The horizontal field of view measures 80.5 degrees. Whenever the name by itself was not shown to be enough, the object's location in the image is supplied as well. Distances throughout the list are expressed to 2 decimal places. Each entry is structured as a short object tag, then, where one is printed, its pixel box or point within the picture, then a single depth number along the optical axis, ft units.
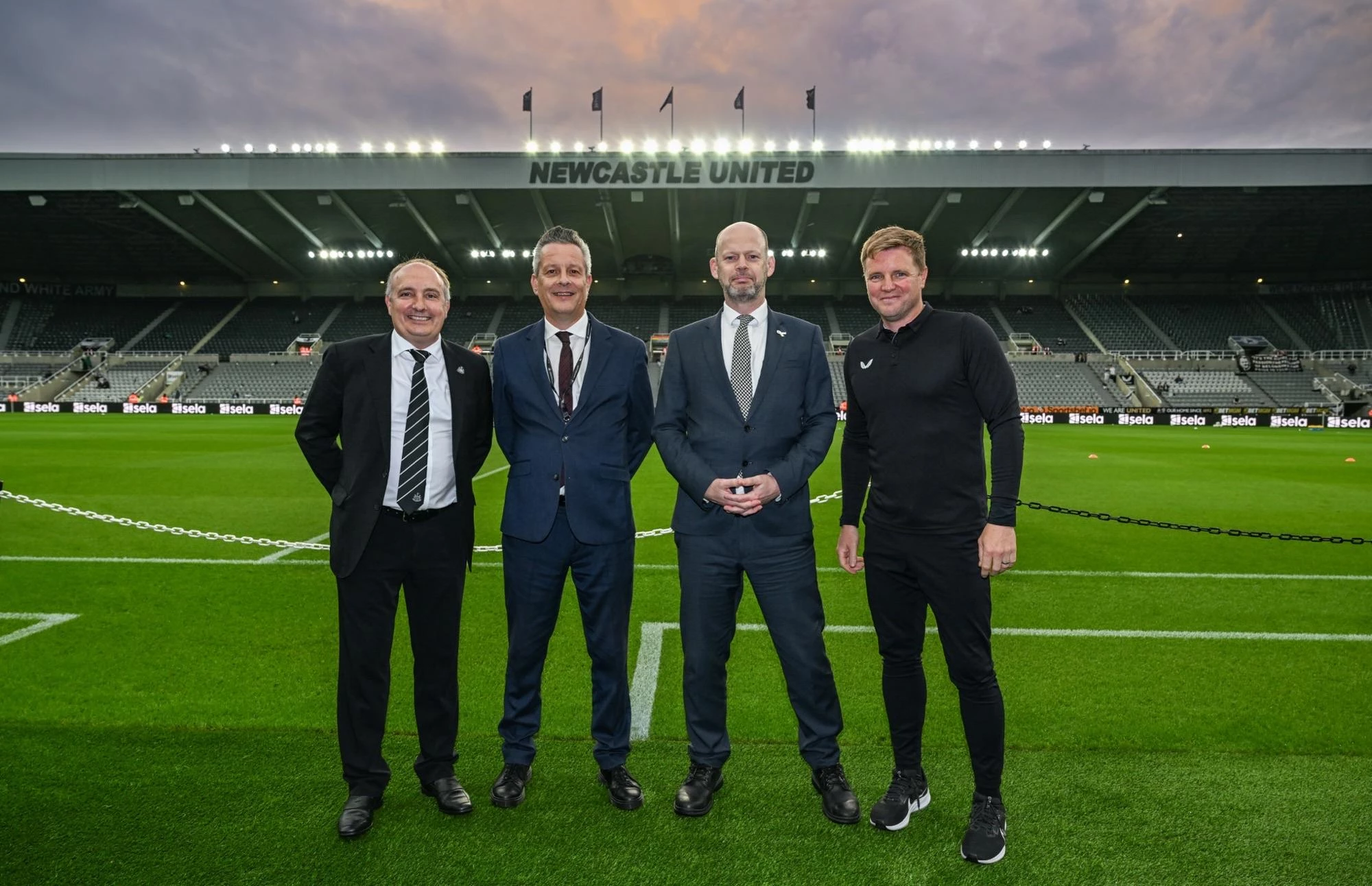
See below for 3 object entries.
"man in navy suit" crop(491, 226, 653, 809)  12.11
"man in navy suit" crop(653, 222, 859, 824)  11.81
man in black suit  11.68
